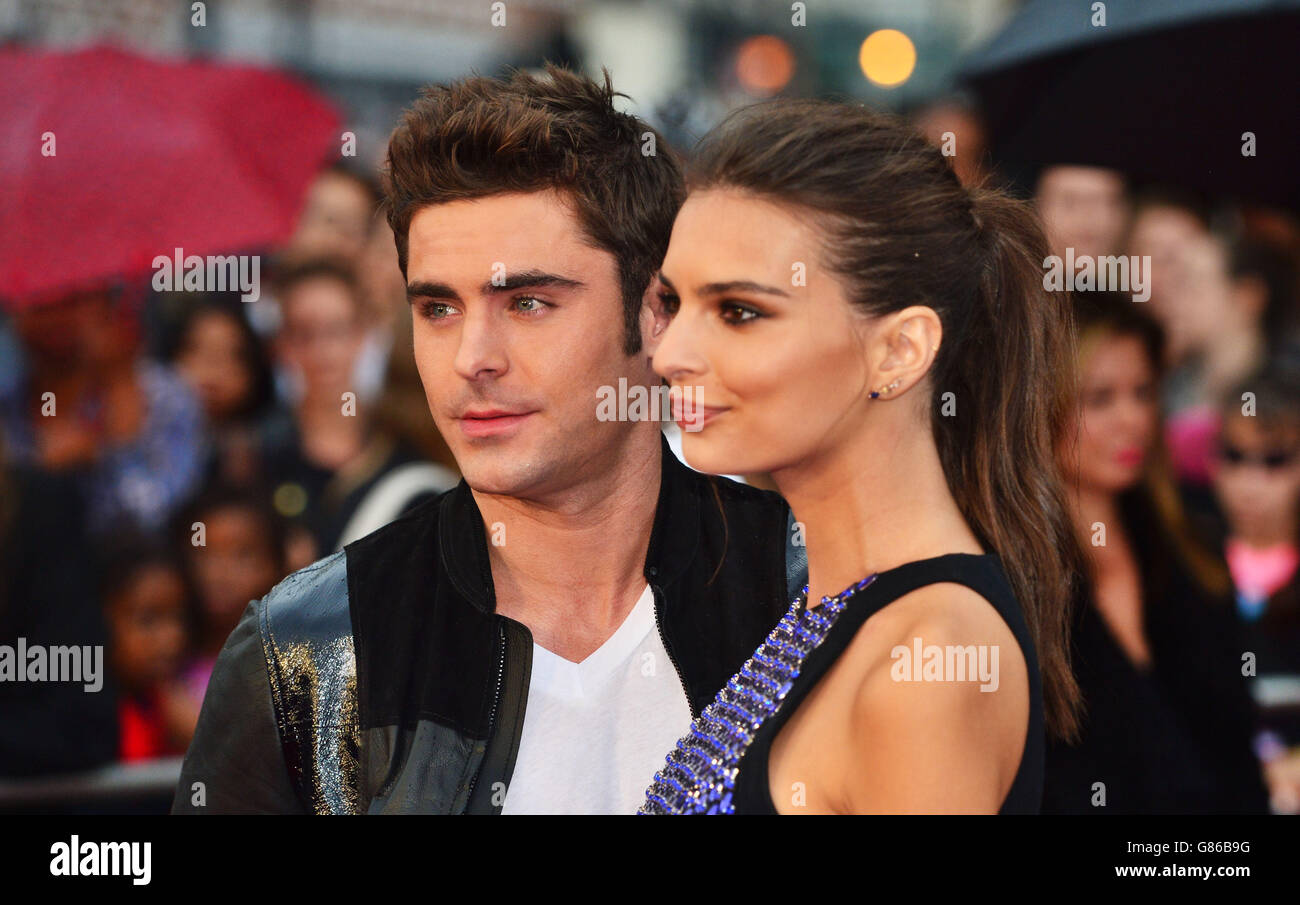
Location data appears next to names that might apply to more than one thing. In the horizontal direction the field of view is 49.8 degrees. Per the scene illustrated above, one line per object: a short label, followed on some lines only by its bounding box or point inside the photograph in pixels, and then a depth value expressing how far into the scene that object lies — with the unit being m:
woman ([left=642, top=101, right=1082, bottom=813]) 2.44
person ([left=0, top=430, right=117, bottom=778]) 4.13
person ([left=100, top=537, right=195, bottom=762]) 4.80
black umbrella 4.47
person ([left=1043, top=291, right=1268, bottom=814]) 3.99
